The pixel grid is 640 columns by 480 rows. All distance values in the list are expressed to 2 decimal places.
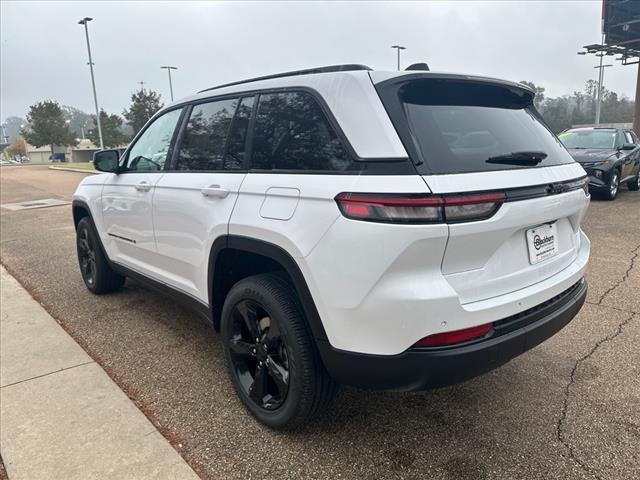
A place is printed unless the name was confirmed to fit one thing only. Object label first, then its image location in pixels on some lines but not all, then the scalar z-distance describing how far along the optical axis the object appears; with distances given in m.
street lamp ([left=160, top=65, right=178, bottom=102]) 40.34
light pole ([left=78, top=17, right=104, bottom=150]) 30.50
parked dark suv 9.94
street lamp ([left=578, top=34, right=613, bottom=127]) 28.78
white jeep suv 1.91
